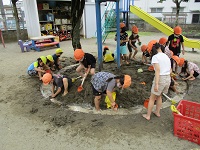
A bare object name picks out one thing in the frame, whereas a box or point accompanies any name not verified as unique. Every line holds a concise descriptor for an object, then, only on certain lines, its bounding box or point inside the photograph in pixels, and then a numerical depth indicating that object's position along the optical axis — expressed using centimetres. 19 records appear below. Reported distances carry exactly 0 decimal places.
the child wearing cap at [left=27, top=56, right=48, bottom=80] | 521
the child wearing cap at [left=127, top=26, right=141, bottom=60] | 640
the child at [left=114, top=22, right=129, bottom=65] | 612
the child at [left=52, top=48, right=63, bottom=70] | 559
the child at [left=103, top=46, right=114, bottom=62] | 652
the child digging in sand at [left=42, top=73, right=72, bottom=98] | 412
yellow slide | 827
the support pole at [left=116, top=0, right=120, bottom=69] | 526
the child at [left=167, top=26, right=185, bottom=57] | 542
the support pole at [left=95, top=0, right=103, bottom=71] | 485
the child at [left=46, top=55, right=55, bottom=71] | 539
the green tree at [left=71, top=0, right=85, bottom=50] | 545
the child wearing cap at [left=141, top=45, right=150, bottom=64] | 602
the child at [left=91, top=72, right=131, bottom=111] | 294
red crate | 259
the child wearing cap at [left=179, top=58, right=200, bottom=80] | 492
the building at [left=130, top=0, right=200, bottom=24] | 1708
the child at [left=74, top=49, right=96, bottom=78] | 438
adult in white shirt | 283
